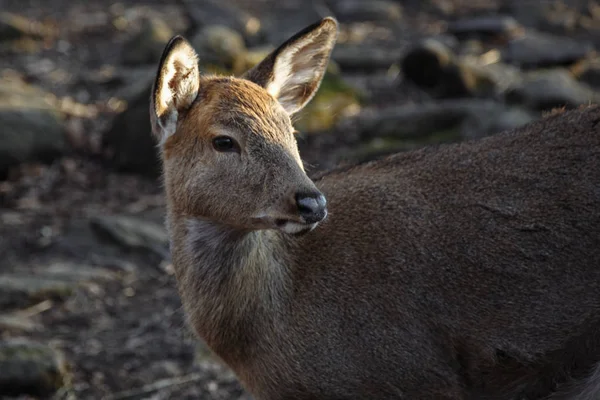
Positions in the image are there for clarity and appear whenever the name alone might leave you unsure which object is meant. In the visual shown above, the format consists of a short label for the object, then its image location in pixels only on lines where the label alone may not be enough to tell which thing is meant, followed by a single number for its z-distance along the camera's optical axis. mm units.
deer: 5648
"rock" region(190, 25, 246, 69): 14453
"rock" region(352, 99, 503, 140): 12961
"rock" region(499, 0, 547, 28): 20141
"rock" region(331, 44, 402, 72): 16656
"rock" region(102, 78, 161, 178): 12344
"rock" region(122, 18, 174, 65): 16344
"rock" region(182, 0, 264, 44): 18016
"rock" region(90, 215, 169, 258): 10156
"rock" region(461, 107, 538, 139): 12414
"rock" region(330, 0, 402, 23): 20625
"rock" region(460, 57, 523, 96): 14695
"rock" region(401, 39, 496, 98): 14680
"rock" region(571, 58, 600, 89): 15312
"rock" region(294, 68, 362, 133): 13617
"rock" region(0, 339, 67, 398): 7508
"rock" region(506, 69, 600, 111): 13484
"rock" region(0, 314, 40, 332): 8531
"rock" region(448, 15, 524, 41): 18812
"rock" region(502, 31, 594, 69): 16672
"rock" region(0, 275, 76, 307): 8945
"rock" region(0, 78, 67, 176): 12195
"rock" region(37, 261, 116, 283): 9414
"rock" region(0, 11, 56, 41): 17344
